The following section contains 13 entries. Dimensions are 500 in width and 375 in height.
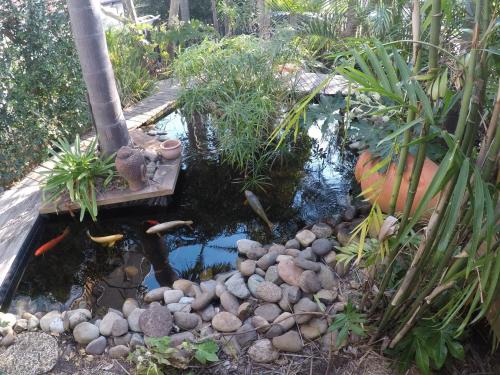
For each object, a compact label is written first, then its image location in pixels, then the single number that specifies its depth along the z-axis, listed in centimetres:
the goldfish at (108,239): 319
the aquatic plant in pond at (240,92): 378
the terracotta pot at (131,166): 331
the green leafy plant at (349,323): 182
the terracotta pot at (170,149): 390
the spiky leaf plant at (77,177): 331
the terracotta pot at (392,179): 254
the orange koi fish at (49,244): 314
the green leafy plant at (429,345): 164
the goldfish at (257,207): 338
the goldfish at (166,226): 324
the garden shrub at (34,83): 384
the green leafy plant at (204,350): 194
